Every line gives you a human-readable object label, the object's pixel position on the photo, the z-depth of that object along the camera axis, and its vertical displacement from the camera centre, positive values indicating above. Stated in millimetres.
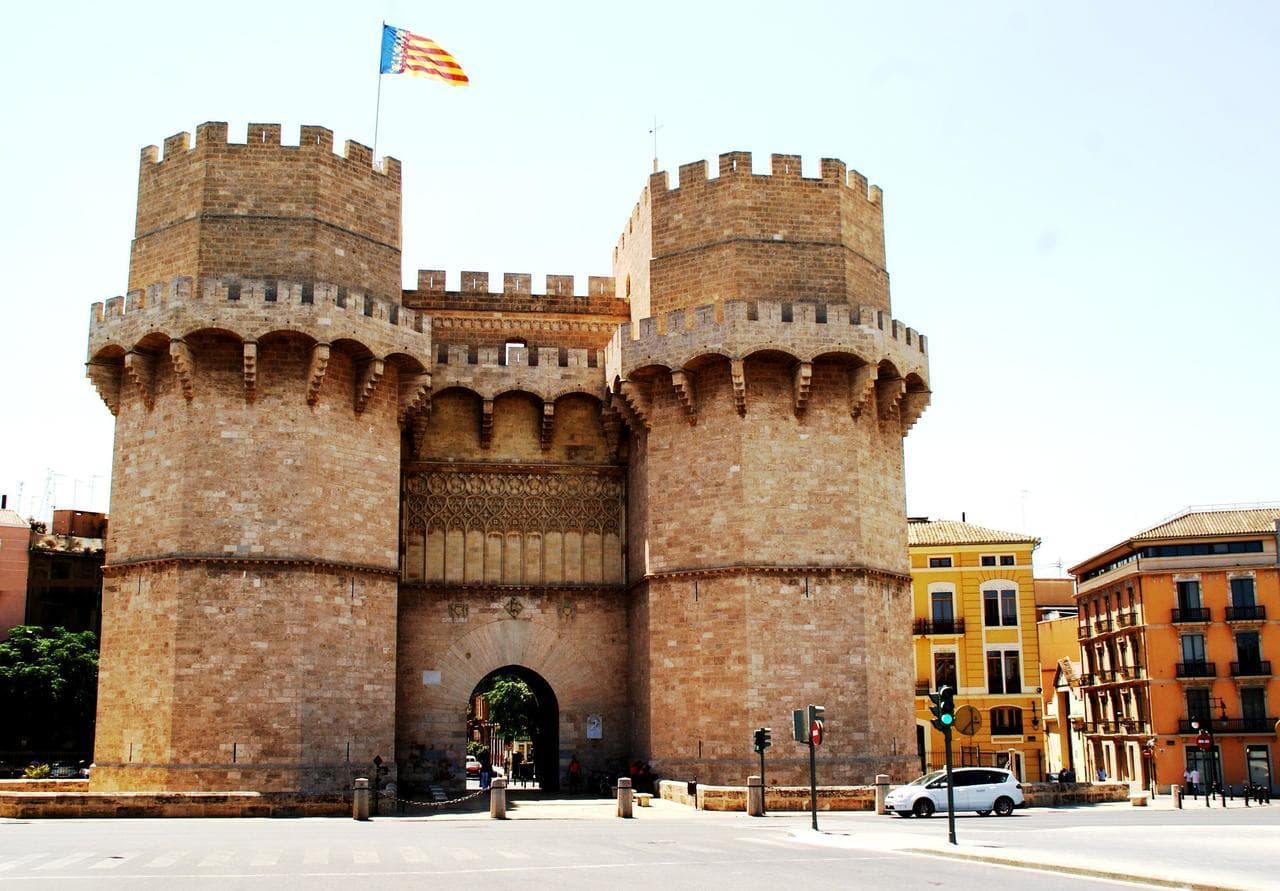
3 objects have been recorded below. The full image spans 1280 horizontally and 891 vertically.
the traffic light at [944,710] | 19188 -170
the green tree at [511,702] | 57281 -17
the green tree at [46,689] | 47500 +624
